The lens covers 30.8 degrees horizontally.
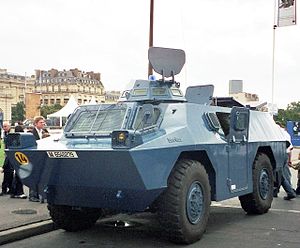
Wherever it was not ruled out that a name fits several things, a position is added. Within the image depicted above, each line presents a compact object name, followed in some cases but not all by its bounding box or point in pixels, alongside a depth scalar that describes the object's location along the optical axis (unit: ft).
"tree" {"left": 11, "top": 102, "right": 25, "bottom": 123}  306.14
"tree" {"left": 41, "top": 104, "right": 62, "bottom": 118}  260.44
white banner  61.00
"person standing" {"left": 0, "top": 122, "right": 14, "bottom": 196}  36.47
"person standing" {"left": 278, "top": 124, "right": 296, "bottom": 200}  37.81
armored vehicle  22.07
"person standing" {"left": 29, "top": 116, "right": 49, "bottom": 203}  35.42
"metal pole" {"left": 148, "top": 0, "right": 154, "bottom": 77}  52.60
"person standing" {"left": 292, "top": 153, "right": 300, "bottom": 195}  41.56
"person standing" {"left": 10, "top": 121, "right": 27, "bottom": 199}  35.70
